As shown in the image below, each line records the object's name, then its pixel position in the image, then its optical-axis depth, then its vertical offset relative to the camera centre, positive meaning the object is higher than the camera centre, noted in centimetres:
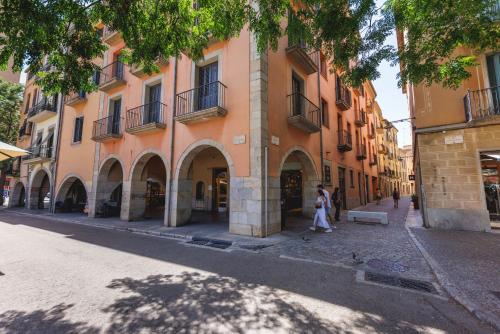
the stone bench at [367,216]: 1018 -92
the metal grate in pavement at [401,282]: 381 -150
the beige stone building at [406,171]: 4763 +519
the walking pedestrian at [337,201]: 1172 -32
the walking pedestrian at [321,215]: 866 -74
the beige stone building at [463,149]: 809 +166
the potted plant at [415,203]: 1691 -56
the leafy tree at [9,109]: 2281 +863
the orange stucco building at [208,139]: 848 +275
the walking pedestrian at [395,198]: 1783 -21
